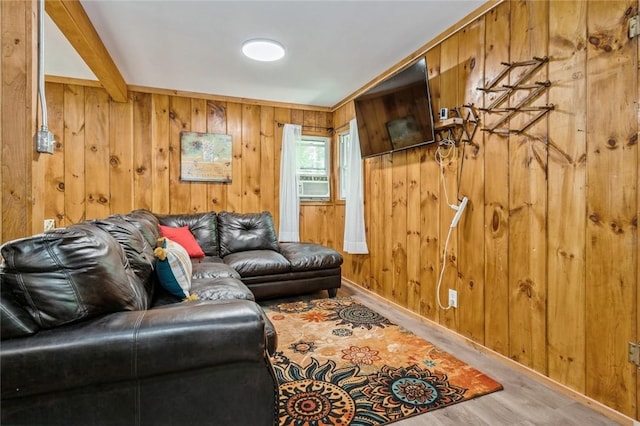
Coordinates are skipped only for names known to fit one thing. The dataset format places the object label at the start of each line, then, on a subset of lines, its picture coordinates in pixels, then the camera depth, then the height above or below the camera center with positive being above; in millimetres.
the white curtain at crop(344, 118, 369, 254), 3865 +94
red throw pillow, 3240 -272
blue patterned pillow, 1850 -342
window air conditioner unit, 4612 +345
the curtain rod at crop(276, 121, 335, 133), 4527 +1170
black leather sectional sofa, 922 -405
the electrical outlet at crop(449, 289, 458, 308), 2570 -678
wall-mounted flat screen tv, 2611 +880
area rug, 1636 -964
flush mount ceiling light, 2738 +1374
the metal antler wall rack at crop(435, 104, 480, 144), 2389 +646
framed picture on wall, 4105 +677
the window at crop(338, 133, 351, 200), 4488 +700
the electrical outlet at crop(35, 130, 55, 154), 1521 +320
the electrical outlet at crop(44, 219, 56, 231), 3420 -141
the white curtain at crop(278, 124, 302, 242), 4414 +237
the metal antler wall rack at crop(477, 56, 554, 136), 1926 +722
